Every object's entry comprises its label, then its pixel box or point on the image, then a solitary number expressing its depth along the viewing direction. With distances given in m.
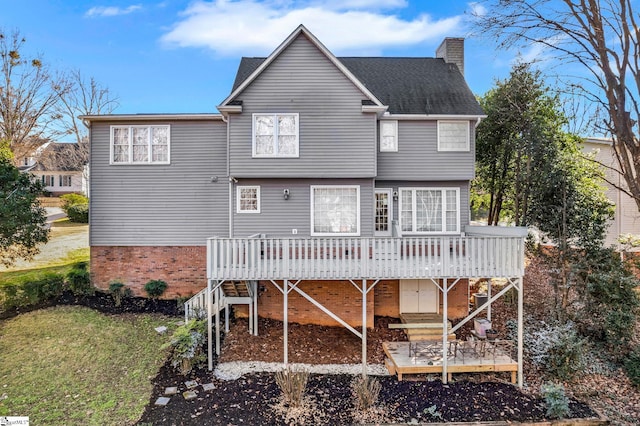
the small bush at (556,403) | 7.75
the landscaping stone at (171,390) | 8.20
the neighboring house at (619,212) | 16.27
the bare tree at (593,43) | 8.23
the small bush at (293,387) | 7.91
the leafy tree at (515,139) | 13.65
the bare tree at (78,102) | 26.83
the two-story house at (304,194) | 9.75
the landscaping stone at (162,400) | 7.81
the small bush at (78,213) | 24.86
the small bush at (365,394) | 7.89
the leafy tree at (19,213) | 11.20
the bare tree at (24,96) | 21.54
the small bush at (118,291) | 12.59
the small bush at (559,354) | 9.57
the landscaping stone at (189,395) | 8.06
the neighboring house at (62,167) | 32.38
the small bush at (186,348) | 9.11
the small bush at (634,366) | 9.87
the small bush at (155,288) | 13.02
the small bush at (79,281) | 12.70
